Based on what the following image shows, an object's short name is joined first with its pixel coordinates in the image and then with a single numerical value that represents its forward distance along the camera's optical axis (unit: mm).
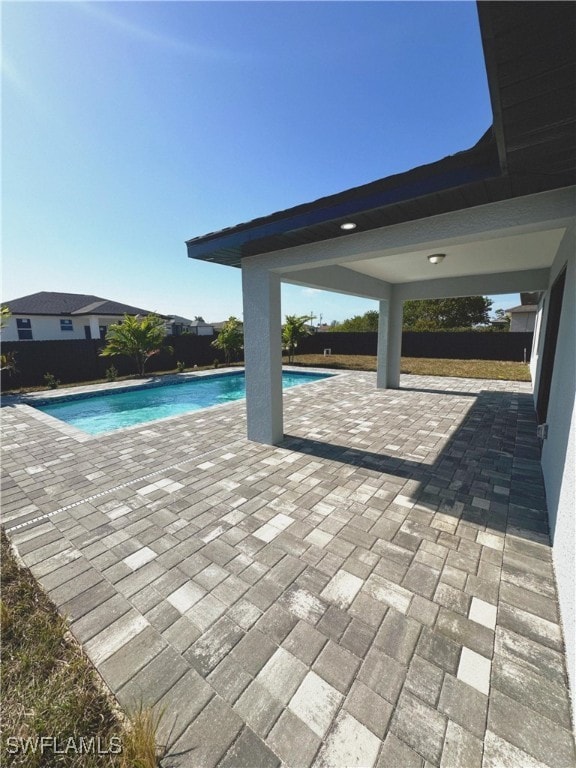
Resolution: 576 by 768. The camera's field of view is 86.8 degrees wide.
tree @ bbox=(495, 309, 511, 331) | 36750
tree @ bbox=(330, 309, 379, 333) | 48438
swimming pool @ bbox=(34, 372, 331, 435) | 9812
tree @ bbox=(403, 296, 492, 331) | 35000
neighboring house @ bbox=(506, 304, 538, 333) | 26016
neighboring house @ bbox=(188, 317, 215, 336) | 37812
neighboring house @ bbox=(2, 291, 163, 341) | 21109
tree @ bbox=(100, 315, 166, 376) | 14188
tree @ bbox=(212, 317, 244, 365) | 18203
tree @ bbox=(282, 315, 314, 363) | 18734
